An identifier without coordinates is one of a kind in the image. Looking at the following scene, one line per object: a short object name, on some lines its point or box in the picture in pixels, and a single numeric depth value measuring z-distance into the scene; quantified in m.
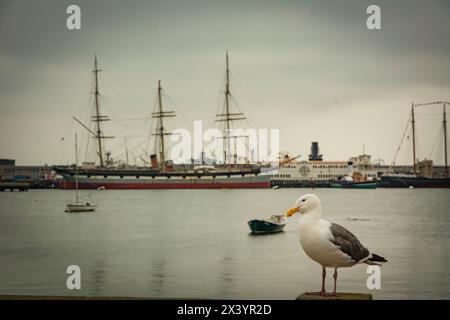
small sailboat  40.88
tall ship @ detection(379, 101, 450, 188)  87.00
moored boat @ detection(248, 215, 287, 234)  24.50
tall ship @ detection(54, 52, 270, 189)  85.56
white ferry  103.31
